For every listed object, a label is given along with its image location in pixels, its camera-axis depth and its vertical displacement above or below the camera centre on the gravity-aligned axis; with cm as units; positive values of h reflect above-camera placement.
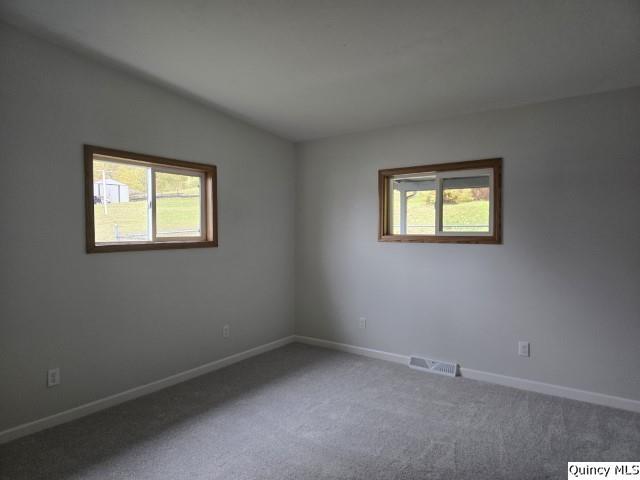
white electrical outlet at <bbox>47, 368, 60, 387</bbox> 270 -99
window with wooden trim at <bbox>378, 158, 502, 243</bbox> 354 +32
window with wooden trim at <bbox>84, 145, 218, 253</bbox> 306 +28
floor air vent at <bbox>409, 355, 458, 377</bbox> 366 -125
